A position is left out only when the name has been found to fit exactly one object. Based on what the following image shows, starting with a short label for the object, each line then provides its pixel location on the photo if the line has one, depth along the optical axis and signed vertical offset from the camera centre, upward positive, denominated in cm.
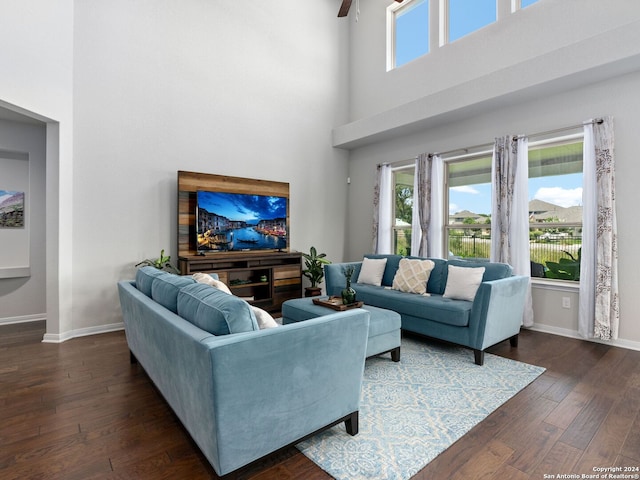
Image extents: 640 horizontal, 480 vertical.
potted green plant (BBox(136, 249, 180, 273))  438 -35
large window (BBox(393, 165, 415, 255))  590 +51
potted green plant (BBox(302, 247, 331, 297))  564 -54
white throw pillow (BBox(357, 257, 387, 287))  469 -47
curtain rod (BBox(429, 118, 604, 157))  372 +127
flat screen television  477 +22
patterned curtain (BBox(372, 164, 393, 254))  599 +48
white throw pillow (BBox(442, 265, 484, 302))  362 -48
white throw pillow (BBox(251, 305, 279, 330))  193 -47
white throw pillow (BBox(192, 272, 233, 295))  280 -36
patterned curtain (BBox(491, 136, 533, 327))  427 +40
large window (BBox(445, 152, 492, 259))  488 +48
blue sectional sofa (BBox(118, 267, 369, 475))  150 -66
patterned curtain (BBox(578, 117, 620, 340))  359 -1
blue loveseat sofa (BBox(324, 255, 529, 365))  313 -71
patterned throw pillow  411 -47
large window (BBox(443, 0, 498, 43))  473 +318
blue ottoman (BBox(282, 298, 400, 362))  295 -78
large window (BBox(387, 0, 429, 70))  559 +349
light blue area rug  181 -116
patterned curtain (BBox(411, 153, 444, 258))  523 +50
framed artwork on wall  450 +35
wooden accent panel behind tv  464 +54
